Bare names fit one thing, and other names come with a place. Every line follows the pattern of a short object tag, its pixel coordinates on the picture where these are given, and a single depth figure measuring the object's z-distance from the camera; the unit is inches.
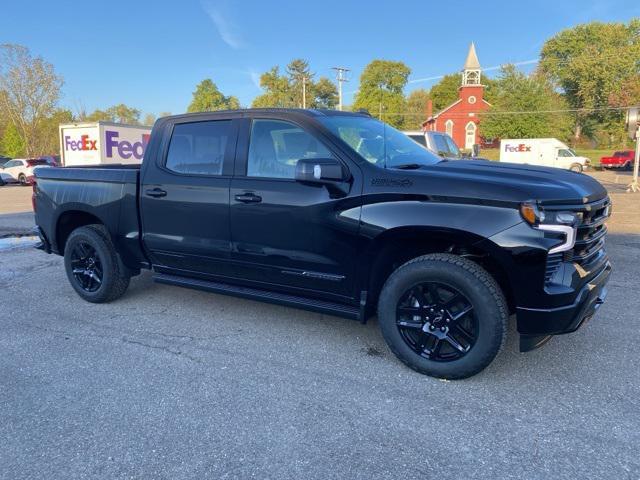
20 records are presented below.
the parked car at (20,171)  1094.4
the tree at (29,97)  1629.7
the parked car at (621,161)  1398.9
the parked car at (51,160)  1103.0
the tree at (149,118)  3420.3
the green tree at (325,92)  3080.7
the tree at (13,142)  1711.4
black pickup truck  119.9
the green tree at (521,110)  1772.9
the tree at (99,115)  2658.0
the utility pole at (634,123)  593.6
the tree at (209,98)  3479.3
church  2359.7
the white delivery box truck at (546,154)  1275.8
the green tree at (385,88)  2815.0
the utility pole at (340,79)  1947.6
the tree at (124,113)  3446.4
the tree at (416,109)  3090.6
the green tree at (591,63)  2058.3
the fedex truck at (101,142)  746.8
